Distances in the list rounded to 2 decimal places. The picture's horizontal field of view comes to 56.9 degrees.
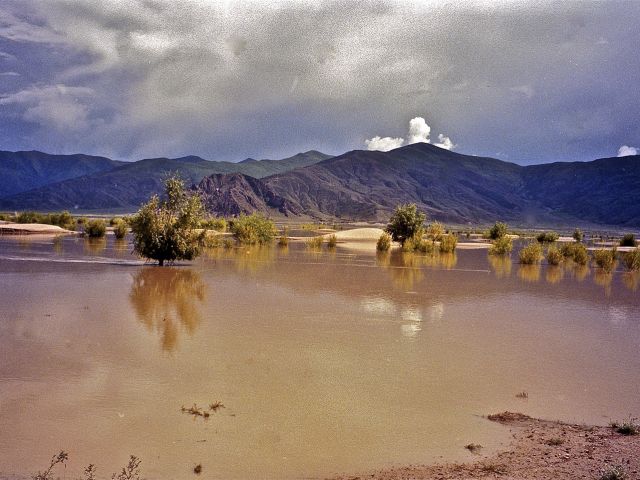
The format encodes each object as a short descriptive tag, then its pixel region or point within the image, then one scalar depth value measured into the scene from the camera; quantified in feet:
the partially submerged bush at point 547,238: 203.82
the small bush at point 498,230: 188.55
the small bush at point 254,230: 148.97
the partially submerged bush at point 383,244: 136.89
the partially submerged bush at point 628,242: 179.22
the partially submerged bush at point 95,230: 158.10
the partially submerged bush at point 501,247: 133.39
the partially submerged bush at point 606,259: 101.28
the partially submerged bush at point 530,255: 111.24
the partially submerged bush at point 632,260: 107.13
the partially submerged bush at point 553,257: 111.75
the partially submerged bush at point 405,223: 151.12
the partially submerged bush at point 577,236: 215.31
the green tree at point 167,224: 85.25
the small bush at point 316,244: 134.92
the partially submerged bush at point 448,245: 135.33
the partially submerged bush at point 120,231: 153.48
